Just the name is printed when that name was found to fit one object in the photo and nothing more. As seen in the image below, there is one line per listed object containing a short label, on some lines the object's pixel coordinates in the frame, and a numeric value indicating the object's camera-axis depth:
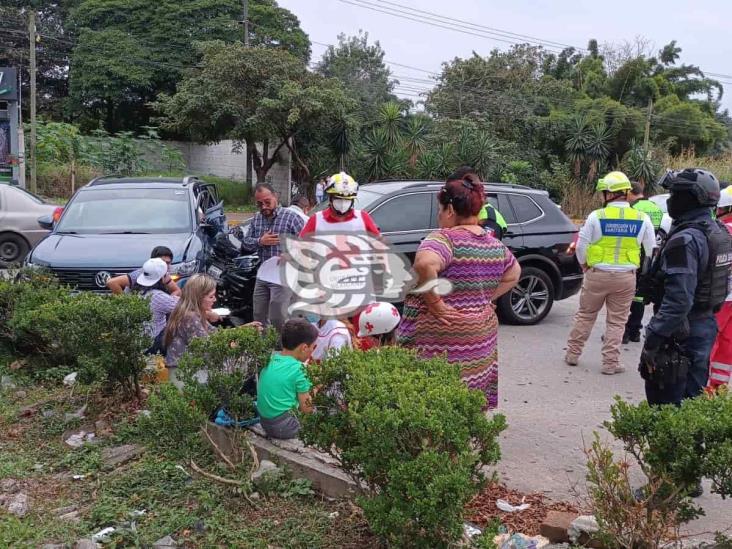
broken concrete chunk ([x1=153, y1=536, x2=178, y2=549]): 3.25
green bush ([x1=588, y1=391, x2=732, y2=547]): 2.60
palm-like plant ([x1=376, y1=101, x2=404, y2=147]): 27.56
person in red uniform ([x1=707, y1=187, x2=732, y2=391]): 4.78
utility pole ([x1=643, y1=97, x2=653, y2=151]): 30.68
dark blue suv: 7.16
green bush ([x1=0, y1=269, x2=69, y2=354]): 5.56
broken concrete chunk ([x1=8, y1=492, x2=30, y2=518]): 3.67
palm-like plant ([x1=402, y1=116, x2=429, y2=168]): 28.05
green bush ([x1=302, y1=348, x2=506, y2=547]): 2.54
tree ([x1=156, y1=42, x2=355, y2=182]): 25.02
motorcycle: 7.35
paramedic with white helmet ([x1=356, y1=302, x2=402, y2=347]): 4.62
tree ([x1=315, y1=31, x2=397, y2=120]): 48.06
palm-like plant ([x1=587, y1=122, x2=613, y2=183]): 29.16
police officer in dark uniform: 3.96
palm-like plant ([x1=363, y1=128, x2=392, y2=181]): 27.20
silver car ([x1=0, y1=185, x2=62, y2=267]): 12.64
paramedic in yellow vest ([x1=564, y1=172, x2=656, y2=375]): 6.46
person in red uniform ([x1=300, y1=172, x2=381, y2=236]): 5.46
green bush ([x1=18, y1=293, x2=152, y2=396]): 4.68
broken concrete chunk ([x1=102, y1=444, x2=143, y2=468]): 4.21
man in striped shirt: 6.16
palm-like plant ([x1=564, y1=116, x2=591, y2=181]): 29.34
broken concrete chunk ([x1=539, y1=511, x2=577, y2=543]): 3.23
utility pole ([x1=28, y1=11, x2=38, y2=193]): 23.23
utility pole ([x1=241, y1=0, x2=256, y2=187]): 29.70
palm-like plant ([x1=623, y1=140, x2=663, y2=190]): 26.73
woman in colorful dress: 3.61
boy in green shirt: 4.05
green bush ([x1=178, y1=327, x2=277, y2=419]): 3.87
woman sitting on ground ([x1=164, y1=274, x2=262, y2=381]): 5.24
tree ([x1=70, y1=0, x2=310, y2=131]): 35.84
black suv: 8.12
